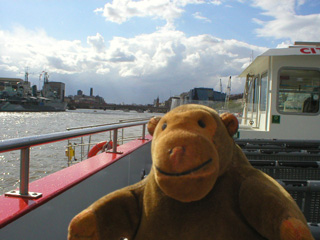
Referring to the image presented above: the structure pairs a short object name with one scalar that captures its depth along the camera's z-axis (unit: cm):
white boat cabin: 682
